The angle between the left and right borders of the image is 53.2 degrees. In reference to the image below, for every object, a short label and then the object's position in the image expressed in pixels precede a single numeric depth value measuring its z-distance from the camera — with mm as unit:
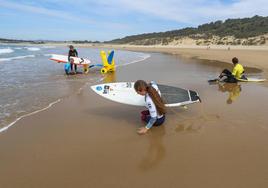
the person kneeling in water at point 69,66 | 13031
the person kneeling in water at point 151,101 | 4793
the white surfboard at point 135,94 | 5750
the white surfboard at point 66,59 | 13891
